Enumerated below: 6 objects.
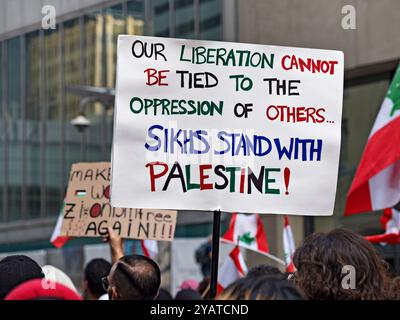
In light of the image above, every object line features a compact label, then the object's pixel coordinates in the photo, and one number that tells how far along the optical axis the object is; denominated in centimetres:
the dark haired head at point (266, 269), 442
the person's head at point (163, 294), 557
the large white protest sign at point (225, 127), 388
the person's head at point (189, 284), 904
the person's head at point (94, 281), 548
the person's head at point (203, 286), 691
